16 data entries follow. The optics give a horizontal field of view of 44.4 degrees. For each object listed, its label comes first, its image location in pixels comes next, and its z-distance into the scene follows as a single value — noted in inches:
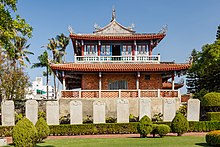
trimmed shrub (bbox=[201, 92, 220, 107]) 902.9
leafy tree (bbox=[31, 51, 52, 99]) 1899.6
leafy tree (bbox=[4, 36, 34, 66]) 1660.3
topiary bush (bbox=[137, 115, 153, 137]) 626.2
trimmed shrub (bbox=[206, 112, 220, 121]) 833.5
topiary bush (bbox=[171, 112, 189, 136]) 654.5
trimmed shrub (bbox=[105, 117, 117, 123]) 852.0
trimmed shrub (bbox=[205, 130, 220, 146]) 488.4
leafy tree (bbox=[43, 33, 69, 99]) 1972.2
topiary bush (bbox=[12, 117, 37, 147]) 421.7
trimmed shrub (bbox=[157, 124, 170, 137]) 629.3
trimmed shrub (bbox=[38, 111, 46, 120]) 860.5
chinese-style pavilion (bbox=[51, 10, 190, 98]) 1019.9
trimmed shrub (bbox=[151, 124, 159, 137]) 638.0
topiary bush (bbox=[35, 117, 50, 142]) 560.7
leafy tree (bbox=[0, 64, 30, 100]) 1309.3
